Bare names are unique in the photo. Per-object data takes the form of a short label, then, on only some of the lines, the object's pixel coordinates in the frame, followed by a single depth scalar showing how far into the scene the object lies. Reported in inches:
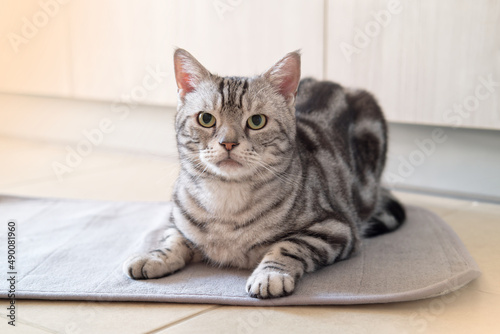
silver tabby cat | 27.1
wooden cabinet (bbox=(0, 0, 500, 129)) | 37.1
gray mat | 26.5
